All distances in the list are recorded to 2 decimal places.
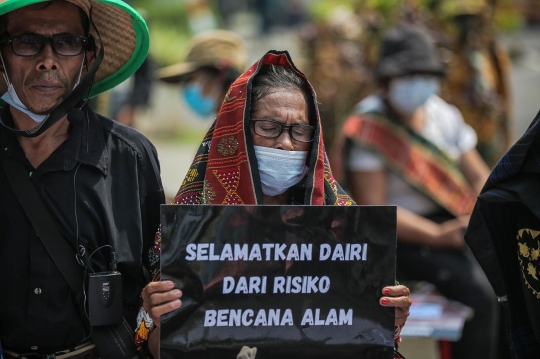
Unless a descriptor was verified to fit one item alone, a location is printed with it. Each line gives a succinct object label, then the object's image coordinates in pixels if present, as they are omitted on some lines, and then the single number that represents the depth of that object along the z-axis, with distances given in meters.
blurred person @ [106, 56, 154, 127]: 14.47
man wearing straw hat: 5.77
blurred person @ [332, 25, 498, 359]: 10.59
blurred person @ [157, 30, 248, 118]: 11.59
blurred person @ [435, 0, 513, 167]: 15.66
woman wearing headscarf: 5.67
